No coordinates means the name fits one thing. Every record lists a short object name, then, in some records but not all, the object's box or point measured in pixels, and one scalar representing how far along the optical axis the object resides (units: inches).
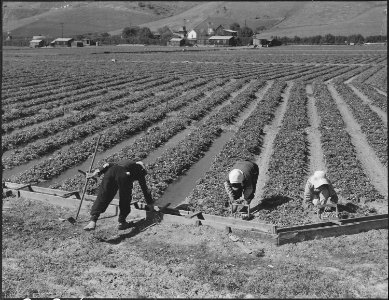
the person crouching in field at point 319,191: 339.3
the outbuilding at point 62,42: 4616.1
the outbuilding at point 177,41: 4343.0
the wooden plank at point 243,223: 310.7
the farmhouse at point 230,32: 3760.6
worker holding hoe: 328.5
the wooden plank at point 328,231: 300.4
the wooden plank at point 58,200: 364.9
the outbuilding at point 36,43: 4375.0
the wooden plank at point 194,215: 342.0
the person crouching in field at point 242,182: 346.0
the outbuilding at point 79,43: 4443.9
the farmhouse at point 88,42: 4741.6
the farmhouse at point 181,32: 4530.0
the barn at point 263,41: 3777.1
